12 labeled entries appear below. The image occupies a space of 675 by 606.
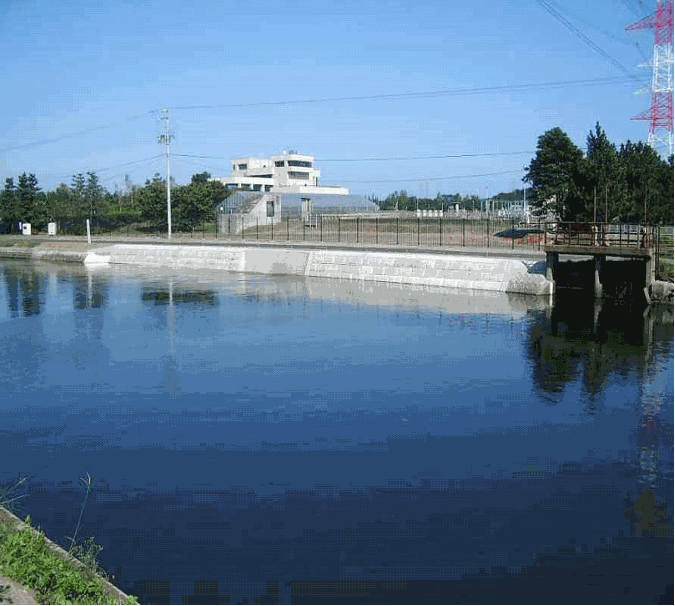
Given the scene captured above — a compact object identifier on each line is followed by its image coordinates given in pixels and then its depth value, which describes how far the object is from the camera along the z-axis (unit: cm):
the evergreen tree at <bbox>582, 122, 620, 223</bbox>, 3978
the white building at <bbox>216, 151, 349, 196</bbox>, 15612
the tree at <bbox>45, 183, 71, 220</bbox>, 10162
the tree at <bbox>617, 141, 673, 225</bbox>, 4094
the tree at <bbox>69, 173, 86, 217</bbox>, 10550
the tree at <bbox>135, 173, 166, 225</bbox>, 8569
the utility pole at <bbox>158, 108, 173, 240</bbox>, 7325
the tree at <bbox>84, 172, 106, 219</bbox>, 10838
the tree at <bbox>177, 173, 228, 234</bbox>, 8462
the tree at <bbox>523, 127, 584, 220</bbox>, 5688
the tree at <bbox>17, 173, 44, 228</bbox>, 9462
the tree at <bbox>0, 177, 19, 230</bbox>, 9469
